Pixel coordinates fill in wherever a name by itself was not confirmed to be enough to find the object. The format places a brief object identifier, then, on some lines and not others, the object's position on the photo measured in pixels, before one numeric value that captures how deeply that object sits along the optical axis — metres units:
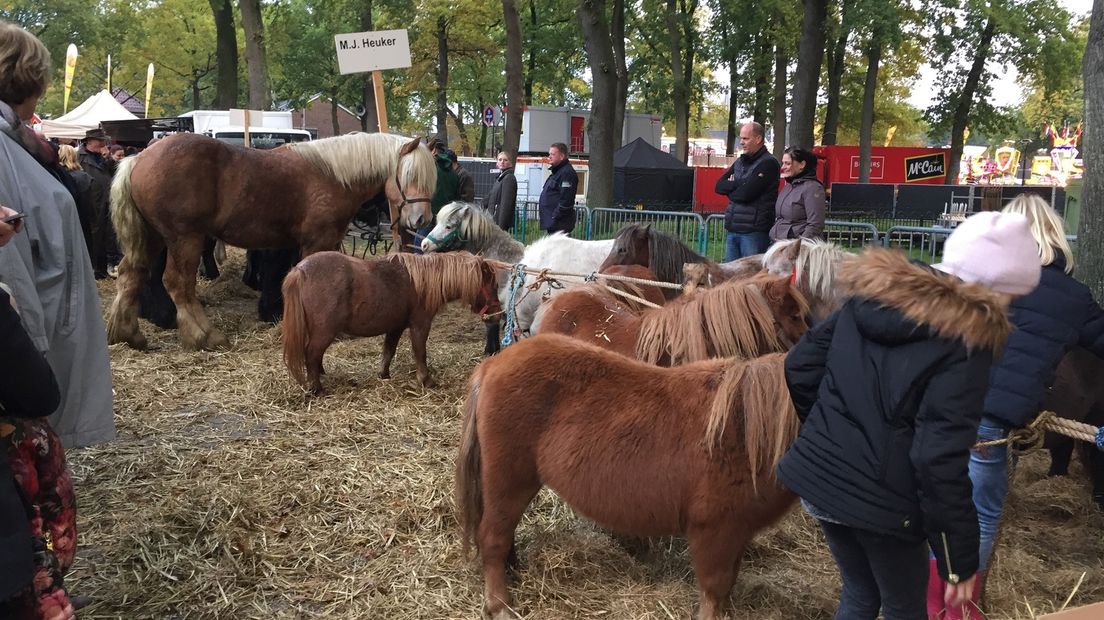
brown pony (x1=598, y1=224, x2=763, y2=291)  5.74
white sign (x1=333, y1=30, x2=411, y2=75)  8.80
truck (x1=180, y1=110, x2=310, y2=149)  14.69
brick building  60.06
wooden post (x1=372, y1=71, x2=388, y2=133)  8.77
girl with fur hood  1.94
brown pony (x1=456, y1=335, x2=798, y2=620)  2.67
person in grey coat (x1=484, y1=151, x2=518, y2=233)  9.12
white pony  6.39
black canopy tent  19.16
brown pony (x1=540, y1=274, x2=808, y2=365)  3.58
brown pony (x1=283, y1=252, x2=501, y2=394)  5.65
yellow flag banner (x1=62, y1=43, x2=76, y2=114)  20.66
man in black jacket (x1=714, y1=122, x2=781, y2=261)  7.28
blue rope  5.68
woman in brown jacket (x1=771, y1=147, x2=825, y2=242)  6.67
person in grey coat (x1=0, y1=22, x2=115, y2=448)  2.39
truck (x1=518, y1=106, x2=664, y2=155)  28.23
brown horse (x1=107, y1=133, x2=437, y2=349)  7.06
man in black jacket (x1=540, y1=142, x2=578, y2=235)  8.88
